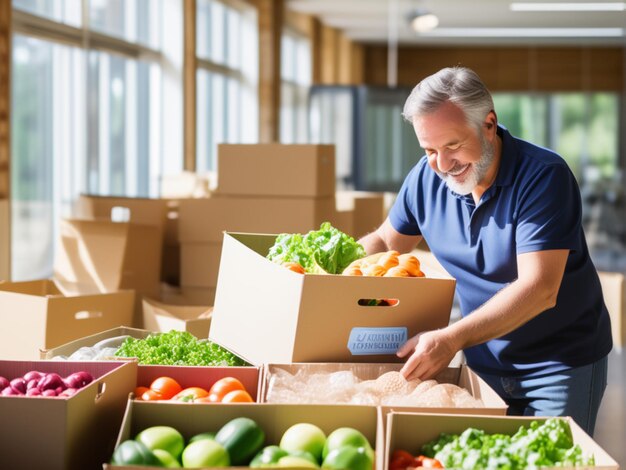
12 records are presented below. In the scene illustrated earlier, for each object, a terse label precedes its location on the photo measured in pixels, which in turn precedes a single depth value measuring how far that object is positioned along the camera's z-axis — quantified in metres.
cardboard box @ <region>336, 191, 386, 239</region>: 5.34
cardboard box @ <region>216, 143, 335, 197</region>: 4.11
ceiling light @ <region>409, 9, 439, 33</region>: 9.03
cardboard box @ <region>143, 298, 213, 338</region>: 3.15
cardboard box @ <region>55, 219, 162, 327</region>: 3.99
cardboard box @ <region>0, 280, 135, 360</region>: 2.94
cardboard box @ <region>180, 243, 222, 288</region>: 4.32
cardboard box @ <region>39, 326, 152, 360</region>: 2.27
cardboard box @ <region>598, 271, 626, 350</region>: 6.26
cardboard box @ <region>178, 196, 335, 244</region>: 4.14
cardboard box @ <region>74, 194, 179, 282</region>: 4.31
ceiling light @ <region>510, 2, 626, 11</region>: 11.04
